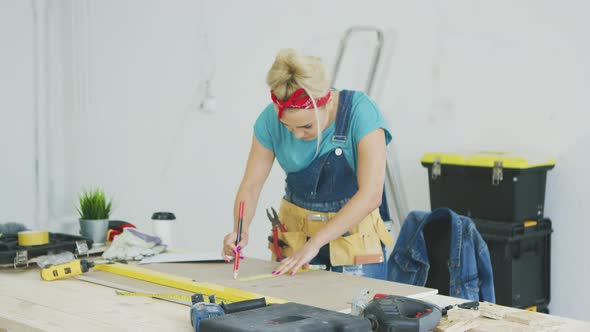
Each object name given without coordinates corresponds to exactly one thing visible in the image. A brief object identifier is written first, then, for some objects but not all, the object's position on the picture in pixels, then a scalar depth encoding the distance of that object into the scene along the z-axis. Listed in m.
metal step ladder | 8.00
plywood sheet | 3.87
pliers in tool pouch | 5.30
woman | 4.69
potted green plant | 5.64
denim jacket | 4.96
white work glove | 4.97
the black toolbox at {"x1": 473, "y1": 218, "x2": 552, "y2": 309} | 6.66
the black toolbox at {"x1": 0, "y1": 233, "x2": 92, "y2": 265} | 4.70
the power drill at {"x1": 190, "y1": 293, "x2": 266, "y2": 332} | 3.28
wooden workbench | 3.47
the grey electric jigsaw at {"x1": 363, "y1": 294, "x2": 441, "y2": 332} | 3.12
